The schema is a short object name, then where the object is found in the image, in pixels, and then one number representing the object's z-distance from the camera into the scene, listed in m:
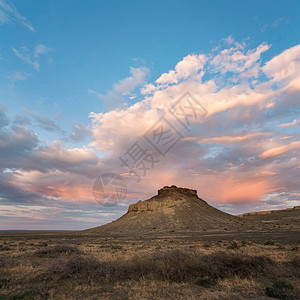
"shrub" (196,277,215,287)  10.18
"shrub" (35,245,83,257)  19.34
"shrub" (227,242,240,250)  24.25
